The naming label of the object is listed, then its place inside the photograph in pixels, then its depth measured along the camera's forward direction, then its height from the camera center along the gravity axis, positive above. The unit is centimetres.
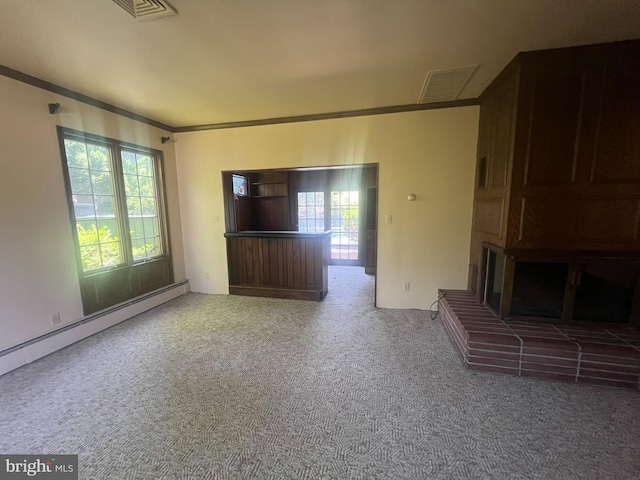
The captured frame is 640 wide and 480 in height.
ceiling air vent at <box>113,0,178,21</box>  158 +125
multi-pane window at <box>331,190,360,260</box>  636 -44
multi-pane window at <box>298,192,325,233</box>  647 -11
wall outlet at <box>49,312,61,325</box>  265 -113
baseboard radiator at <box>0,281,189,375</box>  236 -134
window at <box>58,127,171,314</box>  291 -9
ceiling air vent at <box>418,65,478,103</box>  245 +126
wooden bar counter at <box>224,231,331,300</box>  404 -92
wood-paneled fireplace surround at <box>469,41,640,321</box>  206 +39
